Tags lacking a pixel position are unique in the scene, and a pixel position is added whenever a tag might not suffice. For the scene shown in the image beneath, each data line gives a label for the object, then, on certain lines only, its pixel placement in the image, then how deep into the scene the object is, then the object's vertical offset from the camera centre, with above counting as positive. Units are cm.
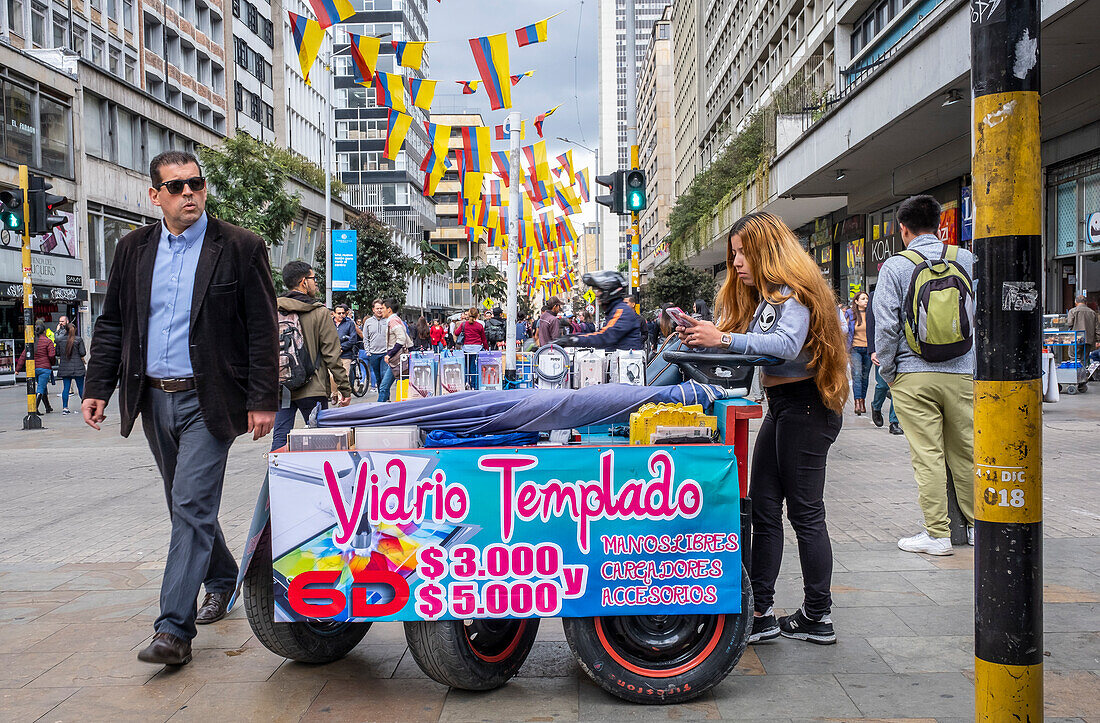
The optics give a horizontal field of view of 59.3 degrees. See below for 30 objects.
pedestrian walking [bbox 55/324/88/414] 1767 -25
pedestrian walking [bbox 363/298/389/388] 1580 +4
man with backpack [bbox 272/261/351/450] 698 -5
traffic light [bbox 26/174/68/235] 1460 +212
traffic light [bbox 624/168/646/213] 1524 +235
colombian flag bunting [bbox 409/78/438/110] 1347 +349
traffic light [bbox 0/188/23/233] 1435 +201
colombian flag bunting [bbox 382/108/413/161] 1555 +347
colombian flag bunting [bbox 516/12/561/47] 1238 +393
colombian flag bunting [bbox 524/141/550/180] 2188 +415
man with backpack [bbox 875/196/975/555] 541 -10
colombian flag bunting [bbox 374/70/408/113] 1341 +360
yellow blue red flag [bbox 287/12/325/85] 1156 +370
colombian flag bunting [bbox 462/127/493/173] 1798 +366
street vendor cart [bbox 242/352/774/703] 345 -73
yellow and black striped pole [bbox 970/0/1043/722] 236 -6
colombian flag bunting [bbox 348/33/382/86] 1233 +374
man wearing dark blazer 404 -4
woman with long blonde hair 392 -28
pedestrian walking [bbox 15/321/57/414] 1731 -31
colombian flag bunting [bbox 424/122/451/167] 1666 +355
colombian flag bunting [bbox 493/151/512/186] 1990 +372
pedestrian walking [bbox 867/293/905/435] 1193 -74
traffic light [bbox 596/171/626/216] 1543 +234
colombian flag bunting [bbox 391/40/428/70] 1238 +372
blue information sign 3578 +302
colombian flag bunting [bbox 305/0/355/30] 1070 +370
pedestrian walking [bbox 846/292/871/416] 1304 -26
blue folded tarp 360 -27
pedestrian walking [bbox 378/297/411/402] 1527 -4
